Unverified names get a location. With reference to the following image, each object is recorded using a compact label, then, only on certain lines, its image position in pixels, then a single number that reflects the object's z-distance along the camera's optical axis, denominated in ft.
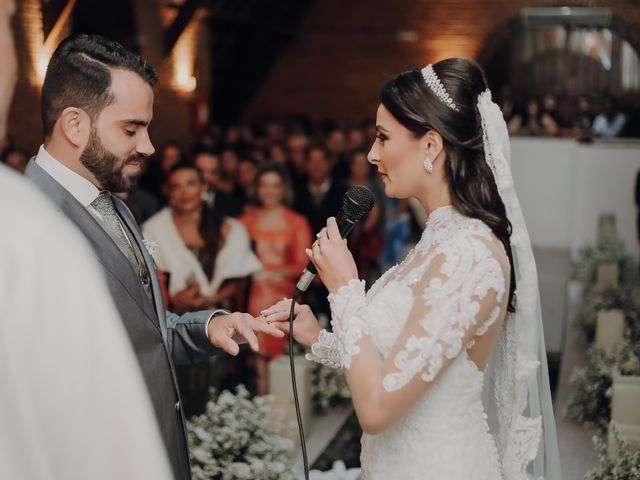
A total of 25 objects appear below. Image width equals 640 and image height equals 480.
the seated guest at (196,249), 16.58
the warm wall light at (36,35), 28.28
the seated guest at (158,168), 25.54
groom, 6.61
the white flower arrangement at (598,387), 16.39
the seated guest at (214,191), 18.59
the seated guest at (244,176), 25.96
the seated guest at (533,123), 41.77
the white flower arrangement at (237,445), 11.76
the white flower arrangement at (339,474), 12.58
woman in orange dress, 18.21
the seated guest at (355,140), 33.78
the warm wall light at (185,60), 42.88
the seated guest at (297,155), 27.61
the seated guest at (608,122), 46.66
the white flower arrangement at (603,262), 28.14
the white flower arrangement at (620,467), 11.84
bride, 6.48
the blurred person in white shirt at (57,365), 2.40
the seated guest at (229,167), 26.49
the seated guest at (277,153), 28.06
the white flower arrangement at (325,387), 18.38
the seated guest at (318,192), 23.20
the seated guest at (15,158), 20.86
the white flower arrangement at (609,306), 22.00
